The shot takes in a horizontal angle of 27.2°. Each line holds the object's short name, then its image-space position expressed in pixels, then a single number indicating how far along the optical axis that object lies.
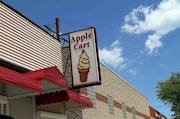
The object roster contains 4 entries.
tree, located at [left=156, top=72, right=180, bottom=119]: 48.22
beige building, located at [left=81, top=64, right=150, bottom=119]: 22.28
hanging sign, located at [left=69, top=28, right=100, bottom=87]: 15.92
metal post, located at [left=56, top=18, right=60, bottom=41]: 18.83
